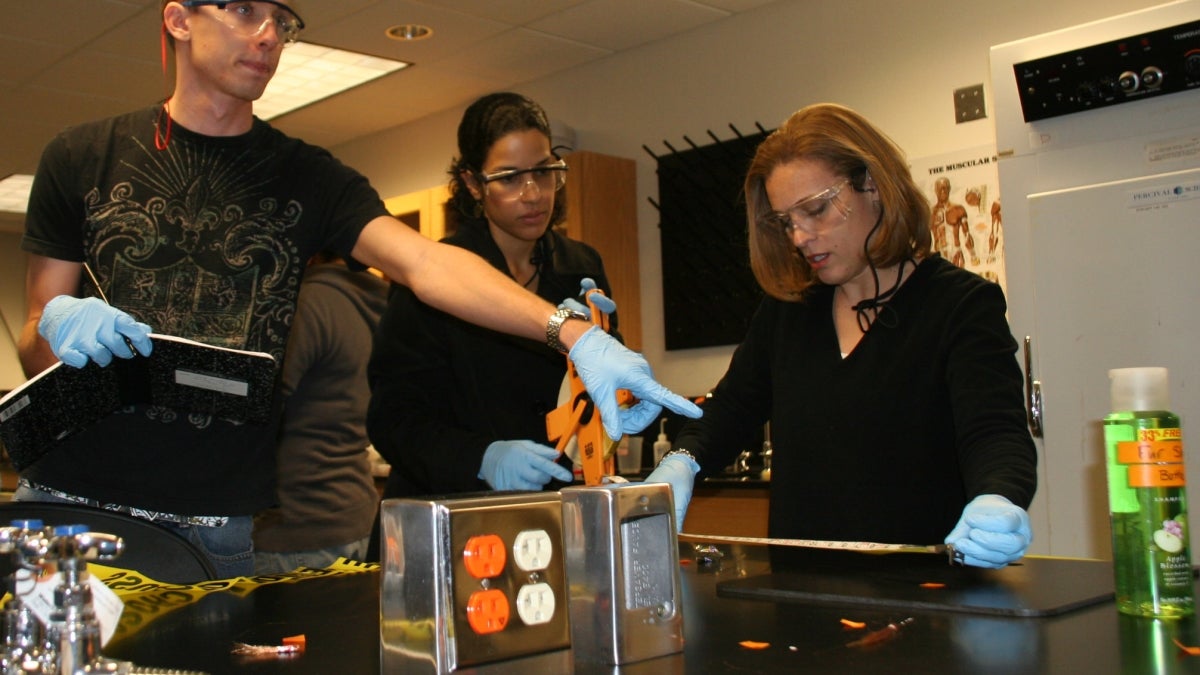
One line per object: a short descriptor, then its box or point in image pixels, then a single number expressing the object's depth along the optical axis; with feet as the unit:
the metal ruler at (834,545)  4.12
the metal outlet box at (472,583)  2.82
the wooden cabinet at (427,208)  15.58
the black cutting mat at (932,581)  3.48
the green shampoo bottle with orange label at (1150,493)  3.18
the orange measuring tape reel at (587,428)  5.19
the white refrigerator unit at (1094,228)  7.72
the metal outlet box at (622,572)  2.89
